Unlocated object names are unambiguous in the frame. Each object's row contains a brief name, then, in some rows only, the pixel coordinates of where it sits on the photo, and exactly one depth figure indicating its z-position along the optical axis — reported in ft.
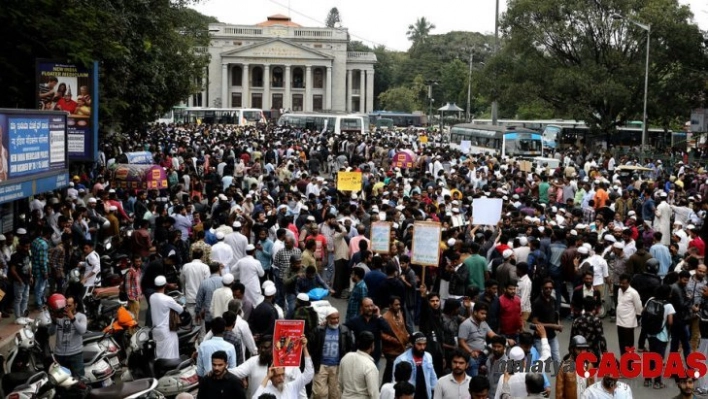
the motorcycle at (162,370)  30.63
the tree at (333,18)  469.16
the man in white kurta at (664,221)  57.26
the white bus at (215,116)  268.21
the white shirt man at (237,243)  43.24
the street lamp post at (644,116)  126.31
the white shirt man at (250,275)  37.24
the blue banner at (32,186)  40.19
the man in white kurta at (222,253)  41.22
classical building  357.41
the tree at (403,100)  326.24
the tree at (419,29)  474.49
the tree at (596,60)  144.77
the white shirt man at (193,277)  37.70
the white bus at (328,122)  196.18
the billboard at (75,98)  54.03
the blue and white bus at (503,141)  133.28
